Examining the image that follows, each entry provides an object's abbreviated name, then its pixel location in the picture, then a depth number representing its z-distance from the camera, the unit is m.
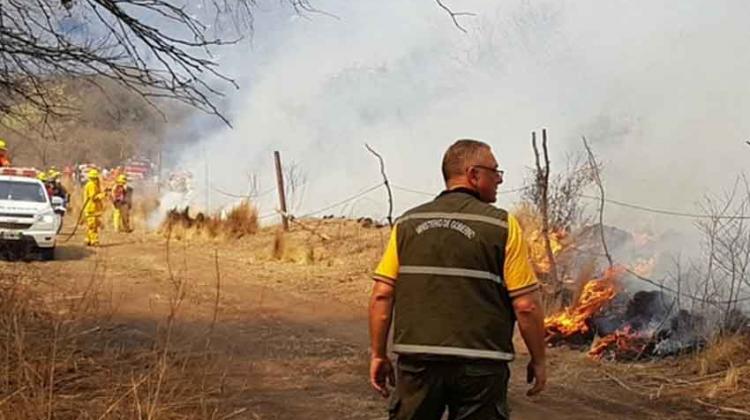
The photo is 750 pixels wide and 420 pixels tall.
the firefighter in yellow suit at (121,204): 24.76
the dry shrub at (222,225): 21.91
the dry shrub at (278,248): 18.06
